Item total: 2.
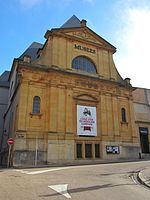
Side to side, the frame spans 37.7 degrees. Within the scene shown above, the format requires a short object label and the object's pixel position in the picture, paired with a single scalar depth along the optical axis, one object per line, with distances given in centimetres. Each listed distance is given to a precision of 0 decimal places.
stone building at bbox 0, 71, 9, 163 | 3866
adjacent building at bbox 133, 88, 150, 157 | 3231
